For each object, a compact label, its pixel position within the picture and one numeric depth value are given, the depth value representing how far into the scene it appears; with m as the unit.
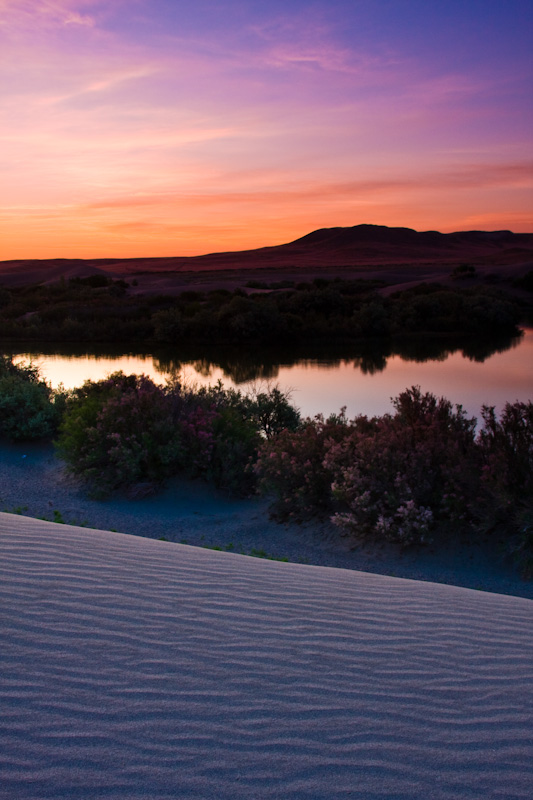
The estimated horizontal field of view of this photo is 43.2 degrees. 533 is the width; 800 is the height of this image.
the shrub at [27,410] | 12.93
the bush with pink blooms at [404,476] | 7.50
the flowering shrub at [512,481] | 6.96
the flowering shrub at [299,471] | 8.74
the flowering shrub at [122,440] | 10.23
